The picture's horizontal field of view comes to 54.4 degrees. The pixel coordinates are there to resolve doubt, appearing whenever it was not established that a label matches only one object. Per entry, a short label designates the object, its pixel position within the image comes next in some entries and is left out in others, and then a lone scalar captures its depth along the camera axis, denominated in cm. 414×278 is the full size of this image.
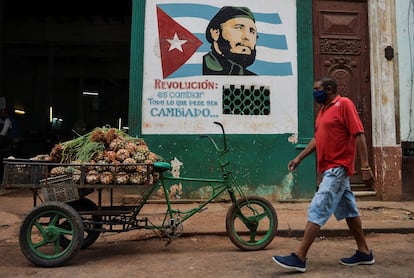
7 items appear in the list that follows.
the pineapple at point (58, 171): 446
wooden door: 817
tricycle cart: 425
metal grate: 777
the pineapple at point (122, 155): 454
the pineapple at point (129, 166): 447
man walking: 397
